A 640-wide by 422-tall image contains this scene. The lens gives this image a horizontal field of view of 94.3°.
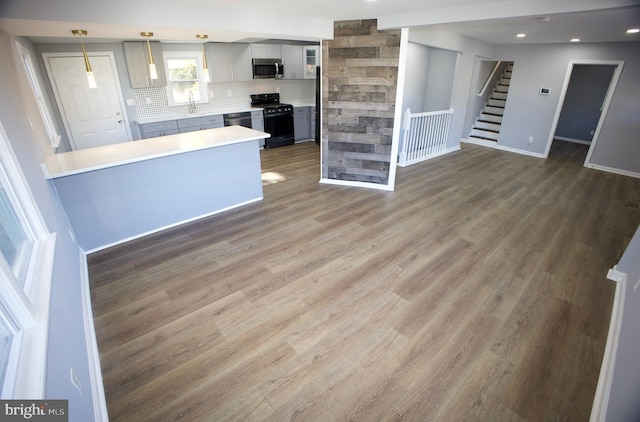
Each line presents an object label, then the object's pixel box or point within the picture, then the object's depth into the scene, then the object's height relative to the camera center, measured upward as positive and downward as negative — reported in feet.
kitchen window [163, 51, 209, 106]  19.16 +0.43
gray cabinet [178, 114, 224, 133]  19.43 -2.36
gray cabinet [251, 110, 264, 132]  22.16 -2.43
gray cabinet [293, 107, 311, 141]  24.59 -2.98
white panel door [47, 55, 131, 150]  15.94 -0.85
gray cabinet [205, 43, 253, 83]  19.75 +1.46
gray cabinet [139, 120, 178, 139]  18.33 -2.54
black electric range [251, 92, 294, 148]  22.82 -2.41
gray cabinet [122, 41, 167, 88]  17.06 +1.24
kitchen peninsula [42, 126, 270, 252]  9.86 -3.37
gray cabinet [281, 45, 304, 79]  22.49 +1.69
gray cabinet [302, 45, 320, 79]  23.29 +1.84
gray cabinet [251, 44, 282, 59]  21.03 +2.24
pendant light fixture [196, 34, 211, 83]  10.40 +0.39
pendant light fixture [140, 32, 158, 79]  9.35 +0.42
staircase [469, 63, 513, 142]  26.81 -2.66
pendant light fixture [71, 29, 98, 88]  8.38 +0.55
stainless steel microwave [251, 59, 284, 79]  21.35 +1.11
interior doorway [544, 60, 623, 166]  25.53 -1.53
